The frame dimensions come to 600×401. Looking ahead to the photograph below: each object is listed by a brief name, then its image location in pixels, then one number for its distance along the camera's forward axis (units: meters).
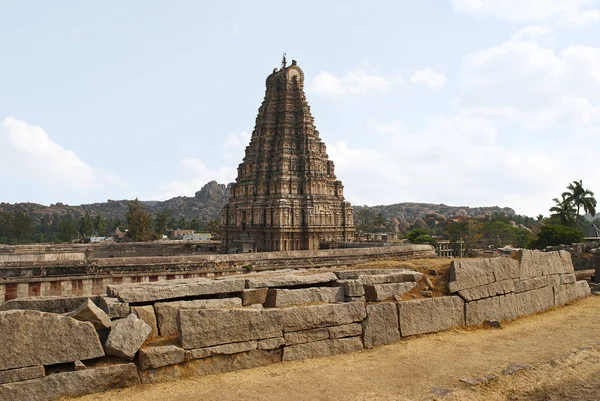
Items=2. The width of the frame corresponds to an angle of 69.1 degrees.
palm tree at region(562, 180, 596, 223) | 41.94
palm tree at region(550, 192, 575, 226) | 42.50
